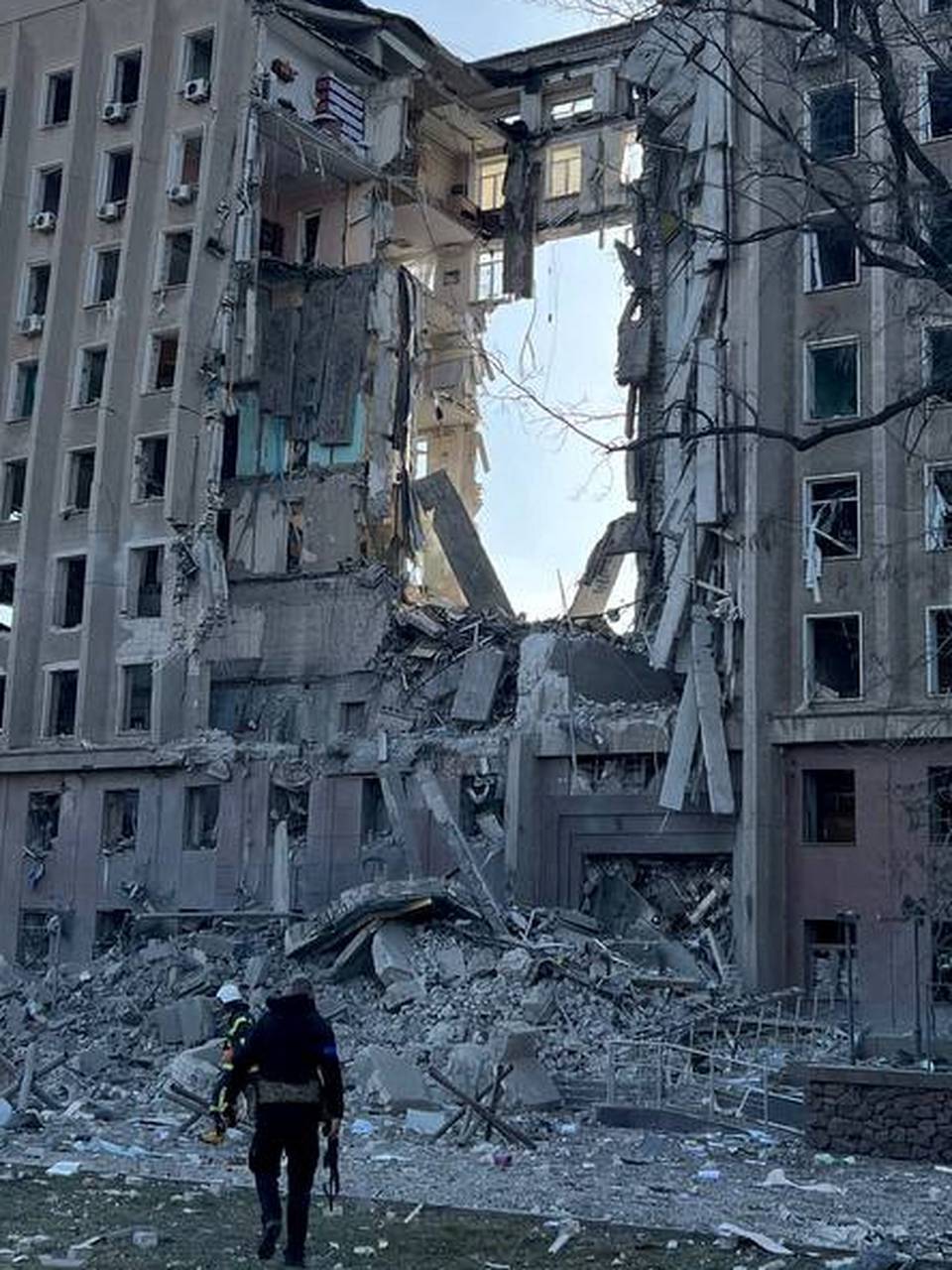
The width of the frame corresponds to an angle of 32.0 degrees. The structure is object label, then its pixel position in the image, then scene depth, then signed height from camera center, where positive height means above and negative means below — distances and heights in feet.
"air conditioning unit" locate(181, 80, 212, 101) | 132.46 +64.15
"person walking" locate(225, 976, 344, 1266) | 34.04 -4.01
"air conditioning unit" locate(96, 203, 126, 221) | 134.53 +55.25
